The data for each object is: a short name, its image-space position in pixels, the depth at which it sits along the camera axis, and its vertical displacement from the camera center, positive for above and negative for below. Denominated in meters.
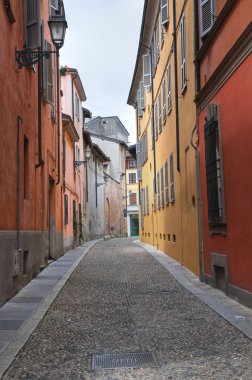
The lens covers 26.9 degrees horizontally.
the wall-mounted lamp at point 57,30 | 10.75 +4.37
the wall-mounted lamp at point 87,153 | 32.72 +5.53
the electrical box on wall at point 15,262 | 9.15 -0.31
